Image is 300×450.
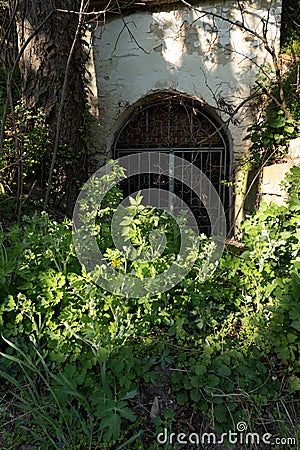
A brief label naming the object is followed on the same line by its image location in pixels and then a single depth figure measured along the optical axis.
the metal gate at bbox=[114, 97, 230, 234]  5.53
